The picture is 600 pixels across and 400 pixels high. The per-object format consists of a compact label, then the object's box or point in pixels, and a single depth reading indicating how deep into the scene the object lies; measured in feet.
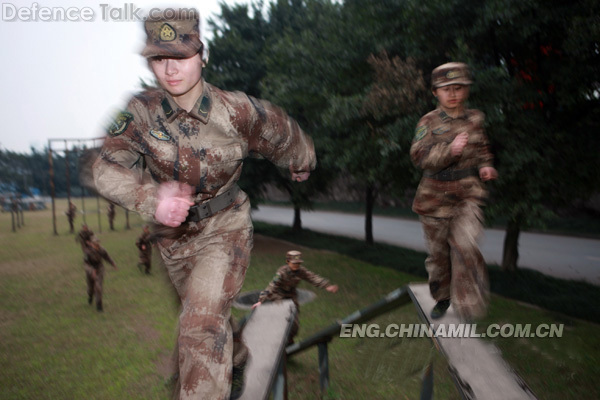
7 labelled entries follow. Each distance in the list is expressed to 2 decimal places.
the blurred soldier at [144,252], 48.60
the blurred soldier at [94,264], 34.19
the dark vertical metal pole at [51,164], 67.05
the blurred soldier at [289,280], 22.57
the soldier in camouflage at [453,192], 11.18
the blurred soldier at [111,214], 85.19
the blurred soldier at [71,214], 86.53
